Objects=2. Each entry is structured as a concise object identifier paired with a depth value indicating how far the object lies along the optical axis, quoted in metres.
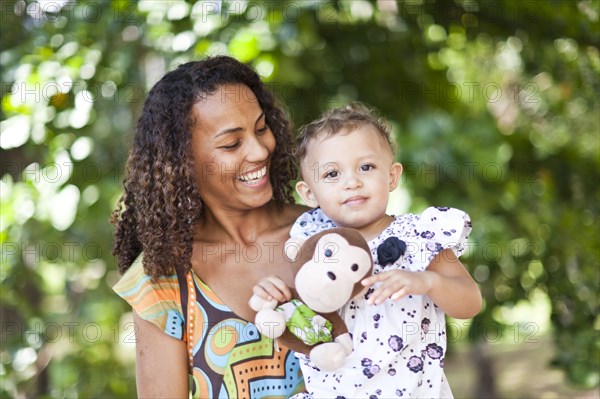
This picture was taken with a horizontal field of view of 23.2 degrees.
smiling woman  2.09
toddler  1.93
